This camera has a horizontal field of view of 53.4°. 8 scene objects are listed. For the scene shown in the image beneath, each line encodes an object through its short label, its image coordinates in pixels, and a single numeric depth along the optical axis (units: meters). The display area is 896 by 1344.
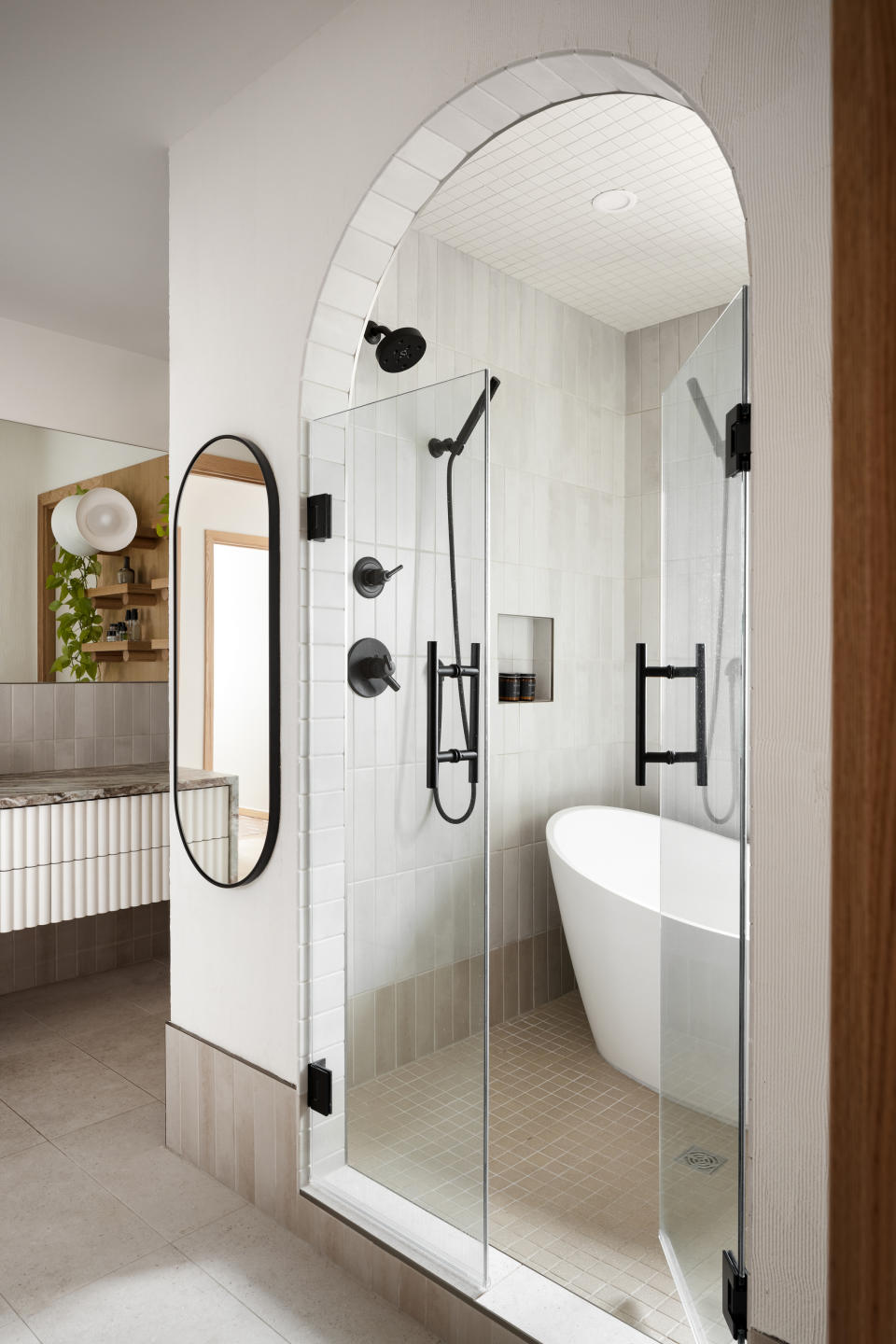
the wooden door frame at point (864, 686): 0.52
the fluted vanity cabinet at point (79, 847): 2.83
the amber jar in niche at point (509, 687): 3.37
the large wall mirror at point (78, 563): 3.62
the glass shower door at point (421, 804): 1.77
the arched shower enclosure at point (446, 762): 1.54
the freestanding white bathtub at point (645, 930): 1.53
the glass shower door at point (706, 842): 1.46
